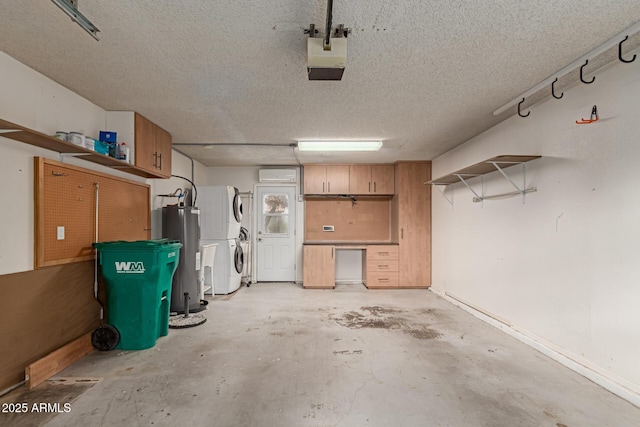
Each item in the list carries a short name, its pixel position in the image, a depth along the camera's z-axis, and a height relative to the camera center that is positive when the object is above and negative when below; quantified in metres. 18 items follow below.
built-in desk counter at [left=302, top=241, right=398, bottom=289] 5.94 -0.96
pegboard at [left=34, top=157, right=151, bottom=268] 2.51 +0.06
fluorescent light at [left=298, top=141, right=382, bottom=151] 4.64 +1.10
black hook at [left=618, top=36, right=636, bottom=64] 2.02 +1.10
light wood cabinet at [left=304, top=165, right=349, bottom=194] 6.32 +0.77
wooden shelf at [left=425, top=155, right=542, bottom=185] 3.05 +0.57
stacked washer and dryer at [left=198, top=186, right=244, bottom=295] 5.40 -0.20
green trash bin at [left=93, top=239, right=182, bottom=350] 2.94 -0.68
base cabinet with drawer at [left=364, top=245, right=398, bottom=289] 5.94 -0.98
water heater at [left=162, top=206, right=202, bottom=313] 4.27 -0.51
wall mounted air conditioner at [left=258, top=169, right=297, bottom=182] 6.43 +0.88
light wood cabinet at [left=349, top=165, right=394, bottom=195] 6.32 +0.77
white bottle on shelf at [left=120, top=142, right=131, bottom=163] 3.23 +0.69
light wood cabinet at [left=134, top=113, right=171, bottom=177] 3.49 +0.87
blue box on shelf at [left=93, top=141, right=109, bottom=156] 2.86 +0.67
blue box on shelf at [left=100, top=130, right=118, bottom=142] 3.16 +0.84
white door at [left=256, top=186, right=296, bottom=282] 6.54 -0.38
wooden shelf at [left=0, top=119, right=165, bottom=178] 2.07 +0.58
